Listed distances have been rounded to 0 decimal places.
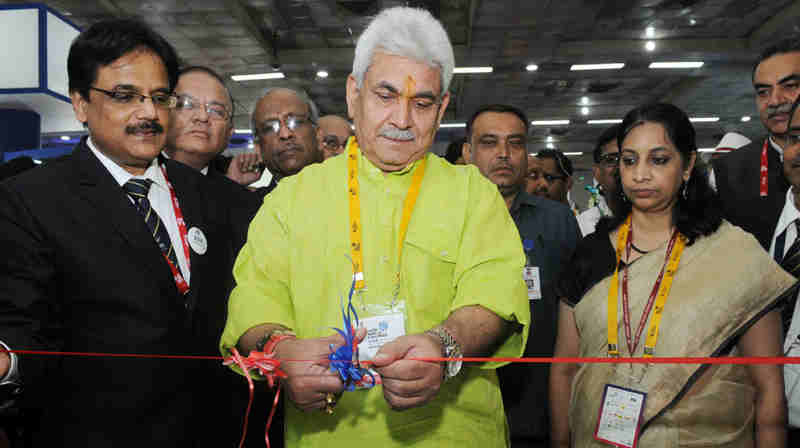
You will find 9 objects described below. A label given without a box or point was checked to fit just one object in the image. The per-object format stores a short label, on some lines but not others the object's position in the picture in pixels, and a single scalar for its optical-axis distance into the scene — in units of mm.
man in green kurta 1323
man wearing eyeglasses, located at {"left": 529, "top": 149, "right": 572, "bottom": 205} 5188
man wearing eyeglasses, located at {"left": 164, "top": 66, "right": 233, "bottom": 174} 2637
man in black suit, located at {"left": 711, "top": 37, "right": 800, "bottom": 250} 2750
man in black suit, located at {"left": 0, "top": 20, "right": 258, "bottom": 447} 1460
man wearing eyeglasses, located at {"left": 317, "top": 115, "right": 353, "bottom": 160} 4555
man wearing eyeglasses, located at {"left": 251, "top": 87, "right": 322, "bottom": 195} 3096
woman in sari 1866
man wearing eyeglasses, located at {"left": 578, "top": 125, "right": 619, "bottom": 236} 3637
